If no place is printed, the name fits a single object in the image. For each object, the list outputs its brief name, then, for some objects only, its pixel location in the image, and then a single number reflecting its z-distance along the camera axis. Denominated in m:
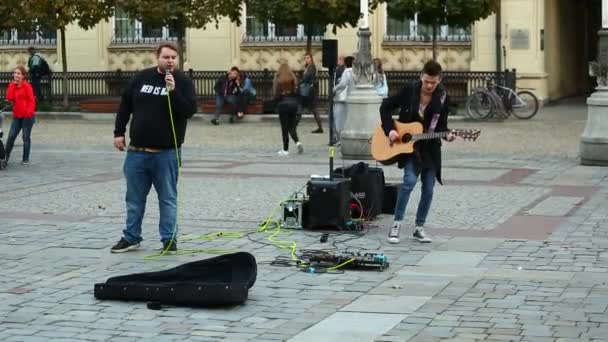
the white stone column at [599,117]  18.72
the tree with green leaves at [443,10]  30.19
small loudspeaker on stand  15.46
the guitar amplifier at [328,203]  12.36
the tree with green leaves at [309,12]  31.28
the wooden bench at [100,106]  34.03
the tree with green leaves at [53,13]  32.44
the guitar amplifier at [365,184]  13.09
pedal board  10.38
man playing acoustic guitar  11.84
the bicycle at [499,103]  29.44
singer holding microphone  11.08
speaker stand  14.75
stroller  19.61
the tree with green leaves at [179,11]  32.38
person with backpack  36.72
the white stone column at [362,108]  20.45
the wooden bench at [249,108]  32.22
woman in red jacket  20.30
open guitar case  8.84
